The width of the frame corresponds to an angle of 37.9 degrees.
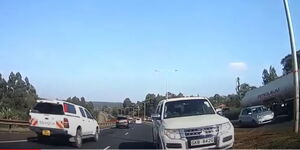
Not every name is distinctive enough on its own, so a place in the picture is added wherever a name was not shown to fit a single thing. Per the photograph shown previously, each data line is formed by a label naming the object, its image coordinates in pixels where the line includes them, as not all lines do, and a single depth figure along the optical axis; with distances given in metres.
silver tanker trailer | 34.13
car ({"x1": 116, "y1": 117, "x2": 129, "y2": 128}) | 52.53
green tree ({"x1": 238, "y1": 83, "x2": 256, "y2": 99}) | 125.96
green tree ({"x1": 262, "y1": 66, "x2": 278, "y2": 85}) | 126.41
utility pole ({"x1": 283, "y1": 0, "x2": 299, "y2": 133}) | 16.83
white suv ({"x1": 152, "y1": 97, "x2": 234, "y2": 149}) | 12.42
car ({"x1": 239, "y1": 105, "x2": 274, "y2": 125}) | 34.12
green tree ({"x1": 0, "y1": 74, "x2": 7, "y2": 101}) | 114.94
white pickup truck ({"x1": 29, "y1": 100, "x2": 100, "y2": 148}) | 18.61
